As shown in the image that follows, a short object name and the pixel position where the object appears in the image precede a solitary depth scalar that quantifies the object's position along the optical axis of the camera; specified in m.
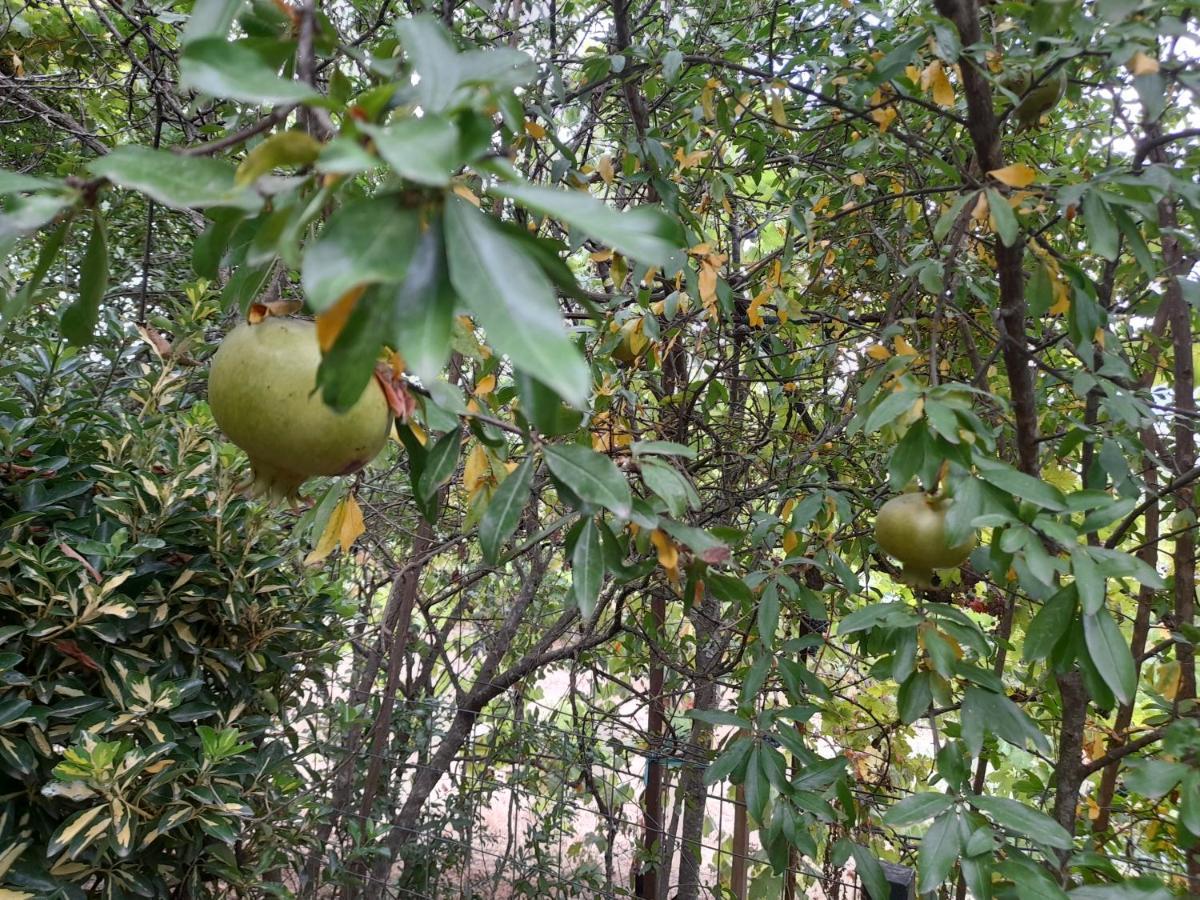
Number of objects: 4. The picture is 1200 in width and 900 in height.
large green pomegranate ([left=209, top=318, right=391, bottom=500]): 0.68
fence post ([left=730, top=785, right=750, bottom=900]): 2.65
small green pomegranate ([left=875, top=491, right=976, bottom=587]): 1.26
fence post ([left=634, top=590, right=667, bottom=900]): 2.59
